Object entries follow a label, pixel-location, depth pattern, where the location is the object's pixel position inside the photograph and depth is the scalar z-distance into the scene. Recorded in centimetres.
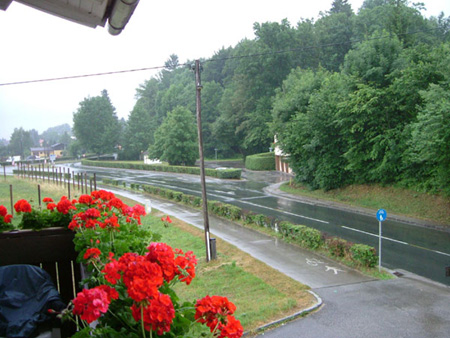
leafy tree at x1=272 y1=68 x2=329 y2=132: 3441
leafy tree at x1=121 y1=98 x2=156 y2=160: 8525
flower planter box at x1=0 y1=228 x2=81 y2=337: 461
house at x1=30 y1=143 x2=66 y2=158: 11577
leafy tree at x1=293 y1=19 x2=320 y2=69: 5925
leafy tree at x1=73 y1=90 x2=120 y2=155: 8700
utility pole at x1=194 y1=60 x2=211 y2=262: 1470
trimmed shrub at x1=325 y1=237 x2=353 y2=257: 1416
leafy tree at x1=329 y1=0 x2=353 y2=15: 7518
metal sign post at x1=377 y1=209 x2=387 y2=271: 1417
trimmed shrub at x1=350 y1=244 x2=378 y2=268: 1332
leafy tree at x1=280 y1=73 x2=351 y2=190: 2970
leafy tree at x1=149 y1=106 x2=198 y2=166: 5856
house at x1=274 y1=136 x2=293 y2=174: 4903
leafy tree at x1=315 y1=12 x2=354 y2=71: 5781
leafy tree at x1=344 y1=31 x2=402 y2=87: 2586
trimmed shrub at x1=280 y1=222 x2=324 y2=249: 1563
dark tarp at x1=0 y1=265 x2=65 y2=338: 337
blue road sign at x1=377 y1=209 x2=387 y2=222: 1419
